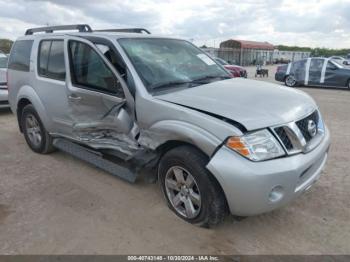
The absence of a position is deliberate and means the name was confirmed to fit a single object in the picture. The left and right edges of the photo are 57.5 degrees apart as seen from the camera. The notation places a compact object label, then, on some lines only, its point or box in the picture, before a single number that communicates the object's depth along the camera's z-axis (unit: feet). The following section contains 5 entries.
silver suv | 8.85
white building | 166.09
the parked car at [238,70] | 55.65
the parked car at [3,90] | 26.78
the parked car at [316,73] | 46.62
